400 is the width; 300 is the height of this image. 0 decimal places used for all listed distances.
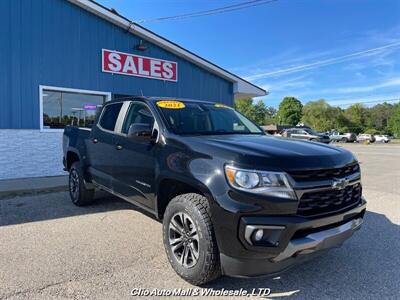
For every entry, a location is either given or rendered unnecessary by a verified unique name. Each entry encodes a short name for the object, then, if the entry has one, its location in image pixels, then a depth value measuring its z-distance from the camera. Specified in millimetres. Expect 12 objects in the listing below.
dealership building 9594
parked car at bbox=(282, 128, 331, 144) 24552
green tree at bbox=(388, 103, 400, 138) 77188
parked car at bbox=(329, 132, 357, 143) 57656
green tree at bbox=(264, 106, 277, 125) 100938
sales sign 11344
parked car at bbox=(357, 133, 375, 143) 57488
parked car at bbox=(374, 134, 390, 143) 60038
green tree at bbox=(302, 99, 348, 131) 80625
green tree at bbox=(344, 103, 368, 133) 88875
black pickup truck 2891
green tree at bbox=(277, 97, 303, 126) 95375
